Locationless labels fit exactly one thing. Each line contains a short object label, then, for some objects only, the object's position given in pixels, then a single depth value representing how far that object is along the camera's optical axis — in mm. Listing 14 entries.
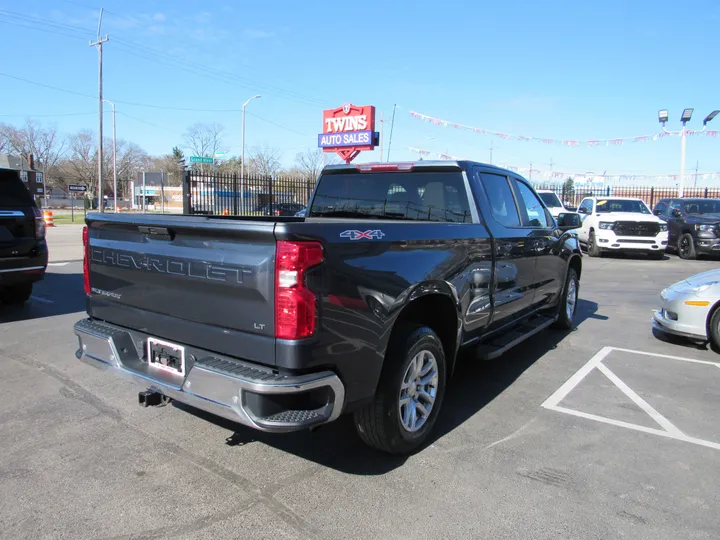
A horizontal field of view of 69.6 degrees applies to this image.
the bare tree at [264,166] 55844
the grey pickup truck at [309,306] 2543
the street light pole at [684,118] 23789
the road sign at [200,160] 35188
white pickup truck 15672
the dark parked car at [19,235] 6559
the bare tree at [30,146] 69250
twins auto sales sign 27797
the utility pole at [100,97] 27938
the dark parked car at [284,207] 22491
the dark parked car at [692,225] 15547
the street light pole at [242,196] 21406
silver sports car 5742
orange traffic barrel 24947
